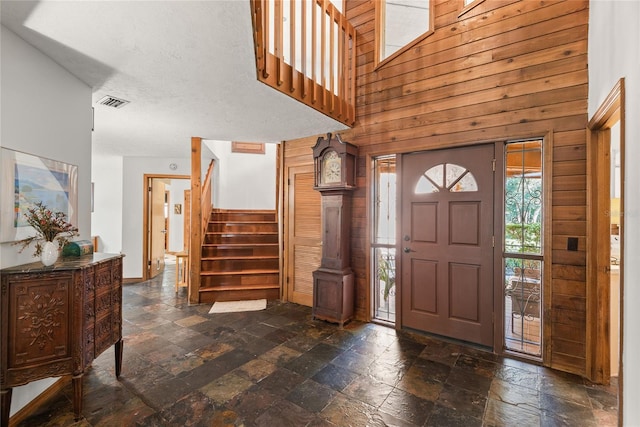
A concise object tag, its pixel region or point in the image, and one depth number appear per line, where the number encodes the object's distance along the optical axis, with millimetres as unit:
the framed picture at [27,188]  1736
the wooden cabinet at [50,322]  1621
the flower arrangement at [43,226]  1868
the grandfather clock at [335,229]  3254
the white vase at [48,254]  1794
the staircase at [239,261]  4199
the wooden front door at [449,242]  2666
